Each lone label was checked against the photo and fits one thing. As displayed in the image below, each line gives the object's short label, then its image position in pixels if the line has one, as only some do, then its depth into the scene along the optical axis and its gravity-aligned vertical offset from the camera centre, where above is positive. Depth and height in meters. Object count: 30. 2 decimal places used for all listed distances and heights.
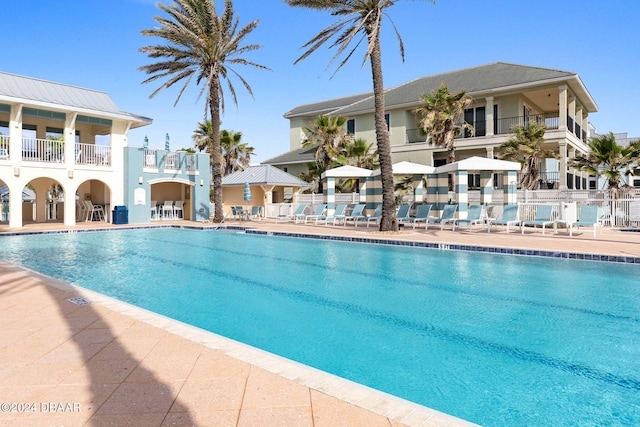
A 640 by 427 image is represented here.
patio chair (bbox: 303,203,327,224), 20.85 -0.20
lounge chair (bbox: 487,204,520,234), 15.01 -0.34
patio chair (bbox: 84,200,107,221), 22.44 -0.13
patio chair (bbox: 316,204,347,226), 19.94 -0.36
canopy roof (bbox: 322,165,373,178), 19.83 +1.70
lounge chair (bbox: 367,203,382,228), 19.39 -0.40
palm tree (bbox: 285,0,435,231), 14.81 +6.22
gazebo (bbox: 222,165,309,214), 25.52 +1.51
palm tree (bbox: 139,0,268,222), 19.39 +7.78
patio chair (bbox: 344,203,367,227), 19.71 -0.25
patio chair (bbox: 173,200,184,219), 25.05 -0.08
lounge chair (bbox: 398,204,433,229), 17.03 -0.24
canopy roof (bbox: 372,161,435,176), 17.86 +1.66
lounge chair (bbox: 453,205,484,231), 15.75 -0.40
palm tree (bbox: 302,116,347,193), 26.28 +4.48
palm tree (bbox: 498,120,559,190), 20.58 +2.82
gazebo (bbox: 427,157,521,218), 16.16 +1.05
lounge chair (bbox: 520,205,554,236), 14.12 -0.34
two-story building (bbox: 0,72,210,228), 18.17 +2.45
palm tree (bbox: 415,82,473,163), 21.19 +4.82
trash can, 20.92 -0.33
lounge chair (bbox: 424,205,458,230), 16.23 -0.36
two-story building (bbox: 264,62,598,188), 23.05 +6.38
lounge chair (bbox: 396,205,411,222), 17.73 -0.24
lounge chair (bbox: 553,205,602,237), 13.29 -0.40
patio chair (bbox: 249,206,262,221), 24.66 -0.21
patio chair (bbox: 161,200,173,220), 24.18 -0.10
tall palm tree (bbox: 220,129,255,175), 34.72 +4.86
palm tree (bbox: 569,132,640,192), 17.91 +2.16
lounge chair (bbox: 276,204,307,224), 22.34 -0.44
